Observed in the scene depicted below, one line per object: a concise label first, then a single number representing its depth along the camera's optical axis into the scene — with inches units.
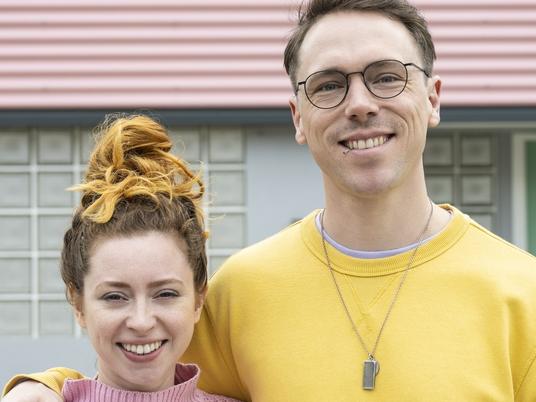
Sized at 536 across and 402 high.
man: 91.7
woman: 97.2
